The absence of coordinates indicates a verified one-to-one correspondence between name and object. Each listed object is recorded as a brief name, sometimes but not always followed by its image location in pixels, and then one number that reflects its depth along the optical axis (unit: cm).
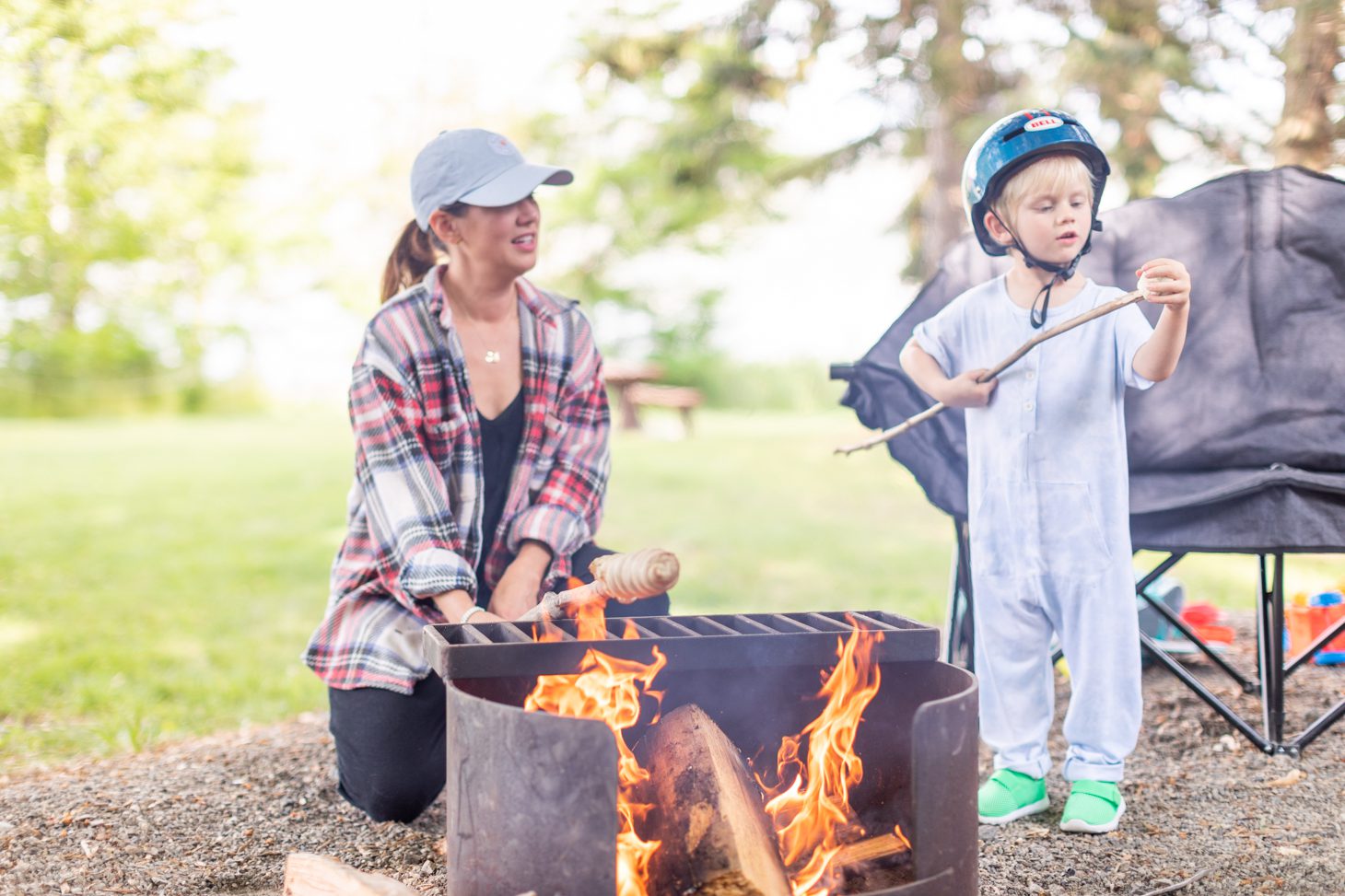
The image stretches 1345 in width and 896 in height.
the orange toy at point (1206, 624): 387
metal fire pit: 154
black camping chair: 297
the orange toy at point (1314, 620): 362
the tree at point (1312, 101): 460
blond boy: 231
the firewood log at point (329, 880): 166
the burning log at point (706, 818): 167
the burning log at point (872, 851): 178
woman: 250
